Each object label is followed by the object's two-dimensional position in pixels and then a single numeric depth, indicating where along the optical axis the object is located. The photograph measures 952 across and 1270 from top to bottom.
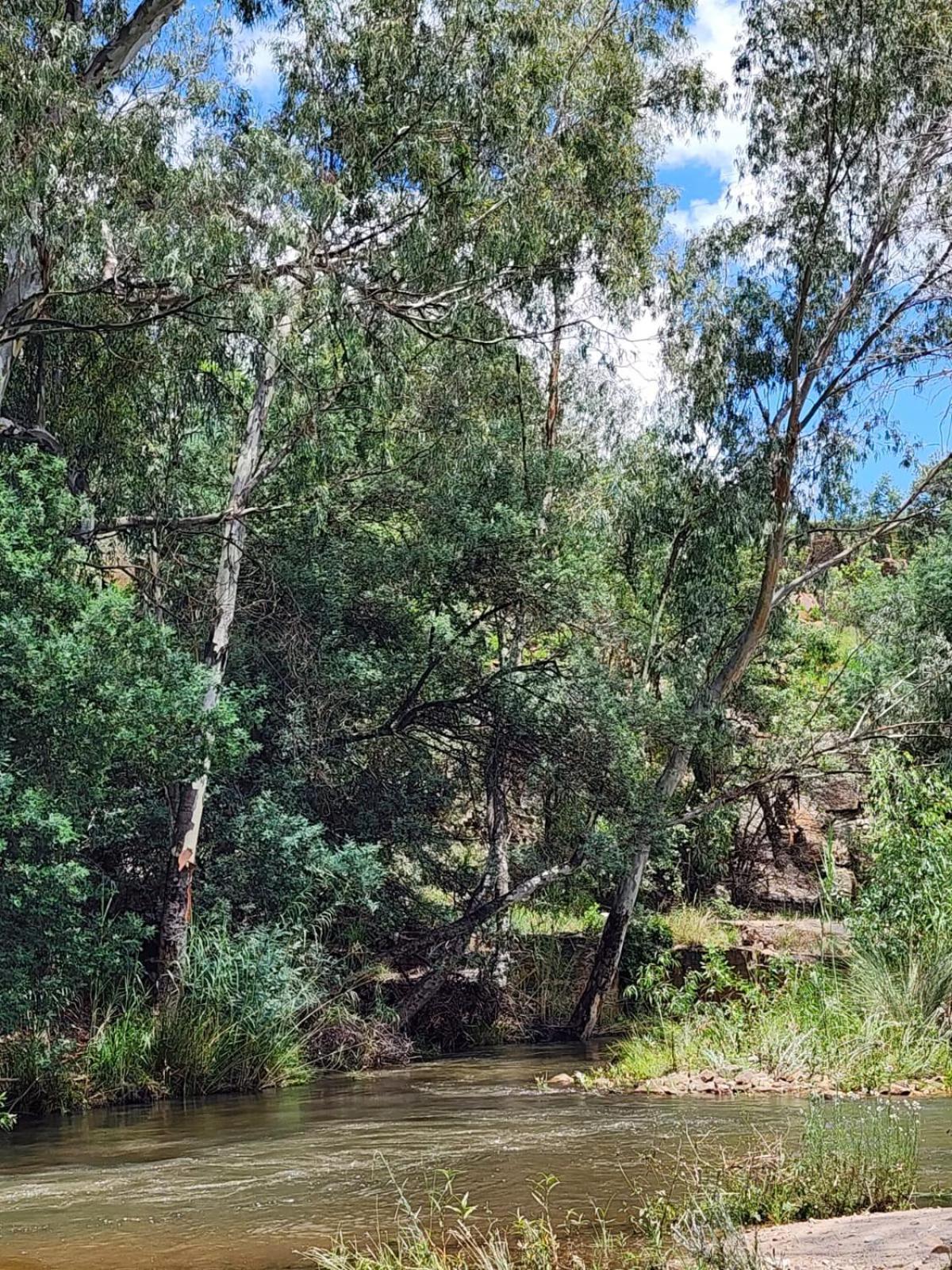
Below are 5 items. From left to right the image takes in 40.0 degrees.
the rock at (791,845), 23.36
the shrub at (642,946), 18.44
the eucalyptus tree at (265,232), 10.98
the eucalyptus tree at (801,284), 17.25
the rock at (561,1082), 12.23
